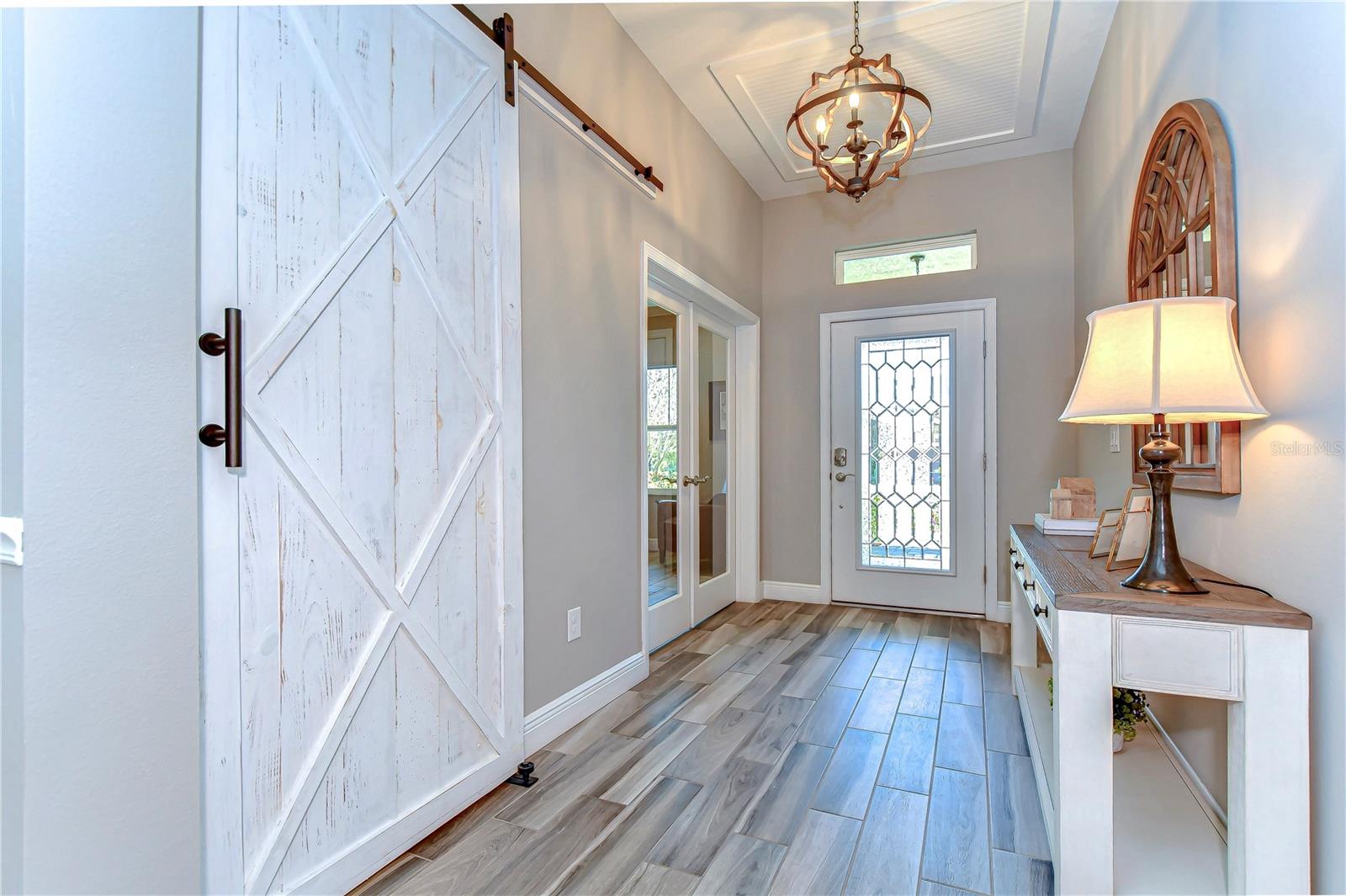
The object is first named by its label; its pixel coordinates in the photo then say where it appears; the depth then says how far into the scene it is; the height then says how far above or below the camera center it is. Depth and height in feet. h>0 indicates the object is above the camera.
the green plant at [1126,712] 5.81 -2.41
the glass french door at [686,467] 11.31 -0.34
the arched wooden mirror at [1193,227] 5.17 +2.10
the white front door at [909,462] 13.25 -0.26
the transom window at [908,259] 13.55 +4.19
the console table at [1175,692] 3.99 -1.89
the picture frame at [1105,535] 6.31 -0.86
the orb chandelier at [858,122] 7.36 +4.08
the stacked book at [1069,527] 8.07 -0.98
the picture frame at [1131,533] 5.66 -0.75
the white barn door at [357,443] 4.31 +0.06
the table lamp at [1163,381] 4.32 +0.49
